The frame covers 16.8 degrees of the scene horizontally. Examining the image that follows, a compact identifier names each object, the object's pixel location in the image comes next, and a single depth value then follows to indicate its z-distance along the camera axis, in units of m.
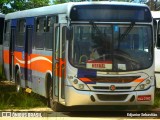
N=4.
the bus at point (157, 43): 18.44
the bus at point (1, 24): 28.44
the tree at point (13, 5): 42.59
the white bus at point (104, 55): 13.02
